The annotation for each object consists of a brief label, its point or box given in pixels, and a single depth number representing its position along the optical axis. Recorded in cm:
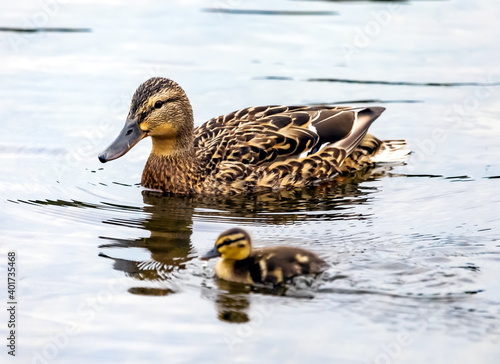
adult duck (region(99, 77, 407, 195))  1837
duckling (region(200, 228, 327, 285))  1375
